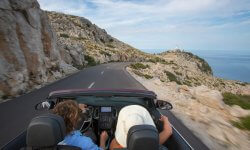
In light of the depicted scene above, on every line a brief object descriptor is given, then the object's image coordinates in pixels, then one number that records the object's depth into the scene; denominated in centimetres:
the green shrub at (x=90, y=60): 2018
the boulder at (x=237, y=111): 494
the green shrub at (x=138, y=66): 1761
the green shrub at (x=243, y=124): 397
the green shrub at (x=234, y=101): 560
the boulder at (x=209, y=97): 555
